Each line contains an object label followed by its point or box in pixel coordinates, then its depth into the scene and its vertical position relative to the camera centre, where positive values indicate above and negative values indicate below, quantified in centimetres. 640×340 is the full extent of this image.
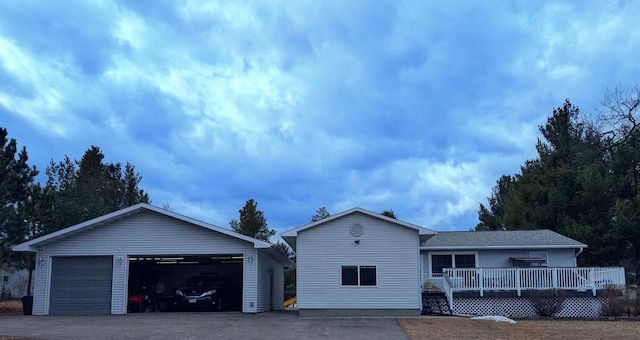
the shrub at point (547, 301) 2178 -113
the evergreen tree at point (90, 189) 2894 +511
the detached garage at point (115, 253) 2252 +61
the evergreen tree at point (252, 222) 4791 +375
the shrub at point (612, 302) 2134 -115
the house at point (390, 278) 2225 -31
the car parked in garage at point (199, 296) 2383 -105
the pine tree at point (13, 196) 2244 +279
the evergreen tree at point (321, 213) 5681 +536
